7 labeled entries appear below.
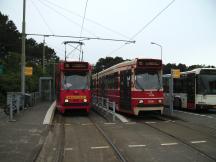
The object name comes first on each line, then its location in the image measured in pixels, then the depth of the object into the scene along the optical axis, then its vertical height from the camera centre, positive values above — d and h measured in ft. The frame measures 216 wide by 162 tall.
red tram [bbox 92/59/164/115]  34.07 -0.02
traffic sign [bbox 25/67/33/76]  46.12 +3.30
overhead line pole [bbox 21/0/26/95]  43.81 +5.12
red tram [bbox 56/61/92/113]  37.96 -0.05
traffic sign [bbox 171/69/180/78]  37.45 +2.38
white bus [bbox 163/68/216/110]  42.08 -0.60
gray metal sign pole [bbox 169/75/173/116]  36.68 -1.83
